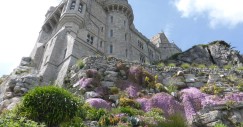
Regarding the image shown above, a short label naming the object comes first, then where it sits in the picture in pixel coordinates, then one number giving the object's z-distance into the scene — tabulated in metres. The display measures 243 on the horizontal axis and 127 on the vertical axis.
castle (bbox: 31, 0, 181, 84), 18.18
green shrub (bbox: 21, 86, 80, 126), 8.72
